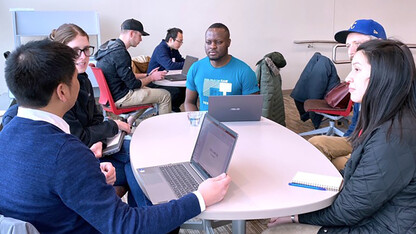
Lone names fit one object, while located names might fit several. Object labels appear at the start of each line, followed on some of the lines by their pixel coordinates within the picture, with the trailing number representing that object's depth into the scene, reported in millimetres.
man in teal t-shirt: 2711
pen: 1342
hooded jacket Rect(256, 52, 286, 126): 3477
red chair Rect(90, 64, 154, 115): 3559
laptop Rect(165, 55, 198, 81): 4062
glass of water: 2173
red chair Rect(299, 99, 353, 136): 3637
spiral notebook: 1348
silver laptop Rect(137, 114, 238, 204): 1312
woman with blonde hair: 1946
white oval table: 1236
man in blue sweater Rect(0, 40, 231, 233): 989
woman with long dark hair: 1171
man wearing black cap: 3654
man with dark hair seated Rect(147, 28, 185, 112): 4600
